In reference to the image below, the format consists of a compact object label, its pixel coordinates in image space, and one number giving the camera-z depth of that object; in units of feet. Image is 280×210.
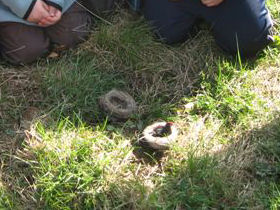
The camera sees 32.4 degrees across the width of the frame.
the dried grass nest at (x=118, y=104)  7.61
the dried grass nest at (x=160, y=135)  7.17
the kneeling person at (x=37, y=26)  7.97
